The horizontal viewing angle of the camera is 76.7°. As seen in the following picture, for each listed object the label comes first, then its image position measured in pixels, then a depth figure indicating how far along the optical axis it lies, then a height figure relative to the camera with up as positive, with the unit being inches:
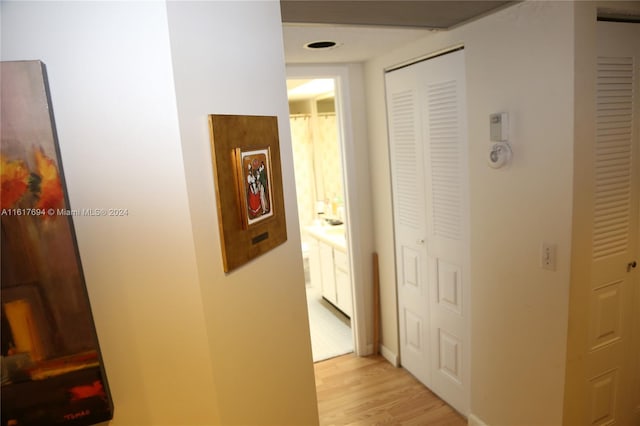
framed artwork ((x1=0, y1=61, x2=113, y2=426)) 33.8 -9.0
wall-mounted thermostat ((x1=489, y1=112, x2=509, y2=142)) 73.0 +2.2
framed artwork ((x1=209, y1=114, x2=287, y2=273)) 42.5 -2.9
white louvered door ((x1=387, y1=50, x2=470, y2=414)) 88.4 -18.3
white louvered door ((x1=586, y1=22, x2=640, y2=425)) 65.9 -18.5
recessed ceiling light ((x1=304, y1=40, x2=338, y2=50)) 87.5 +23.8
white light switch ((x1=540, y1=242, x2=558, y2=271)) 68.3 -20.5
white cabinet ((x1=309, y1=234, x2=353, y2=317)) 139.5 -44.7
